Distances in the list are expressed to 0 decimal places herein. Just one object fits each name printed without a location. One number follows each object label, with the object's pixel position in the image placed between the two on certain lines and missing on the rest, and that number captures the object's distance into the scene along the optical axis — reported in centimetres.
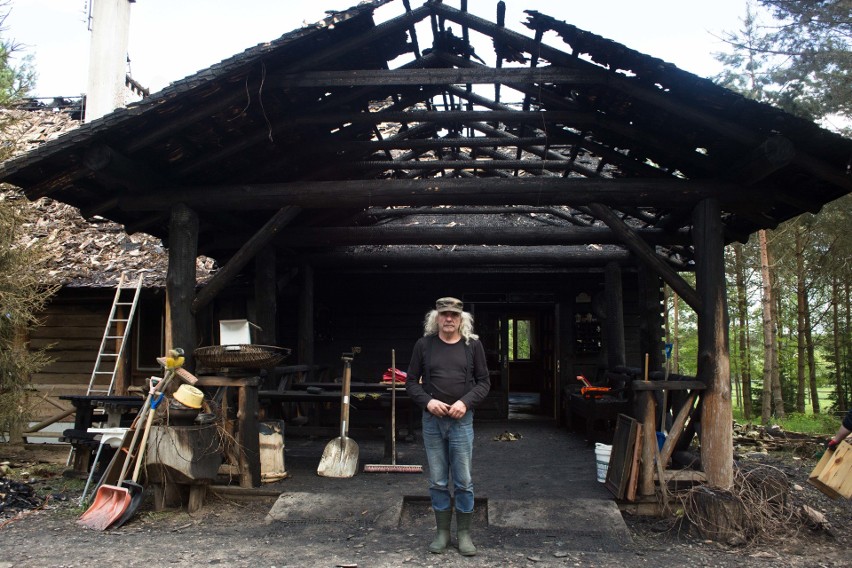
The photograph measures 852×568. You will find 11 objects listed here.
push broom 689
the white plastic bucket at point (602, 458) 656
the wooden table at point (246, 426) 623
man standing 466
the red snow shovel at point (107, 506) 545
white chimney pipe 1686
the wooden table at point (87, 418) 714
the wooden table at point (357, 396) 793
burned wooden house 578
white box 649
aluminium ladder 1078
